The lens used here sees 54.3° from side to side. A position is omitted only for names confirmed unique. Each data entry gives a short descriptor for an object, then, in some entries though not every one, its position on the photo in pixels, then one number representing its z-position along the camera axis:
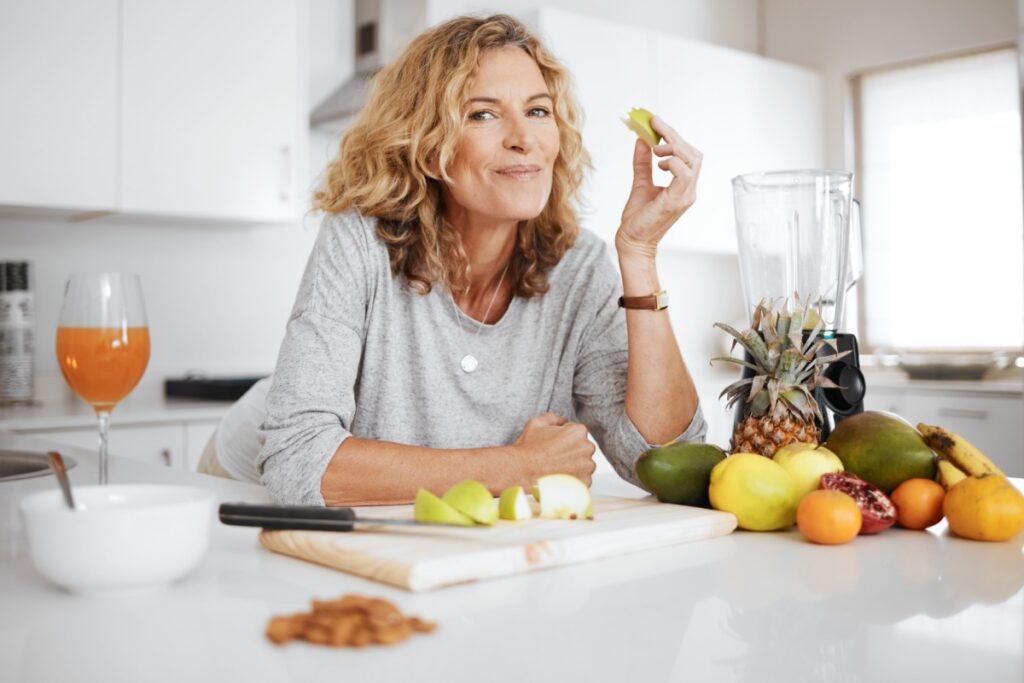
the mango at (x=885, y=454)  1.07
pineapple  1.17
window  4.23
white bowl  0.72
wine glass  1.04
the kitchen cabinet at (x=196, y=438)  2.88
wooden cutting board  0.80
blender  1.43
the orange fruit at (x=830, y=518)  0.95
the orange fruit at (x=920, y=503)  1.03
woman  1.53
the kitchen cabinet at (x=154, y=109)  2.88
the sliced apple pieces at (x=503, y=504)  0.91
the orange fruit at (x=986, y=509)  0.96
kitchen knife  0.90
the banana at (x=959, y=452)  1.07
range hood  3.55
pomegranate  1.00
